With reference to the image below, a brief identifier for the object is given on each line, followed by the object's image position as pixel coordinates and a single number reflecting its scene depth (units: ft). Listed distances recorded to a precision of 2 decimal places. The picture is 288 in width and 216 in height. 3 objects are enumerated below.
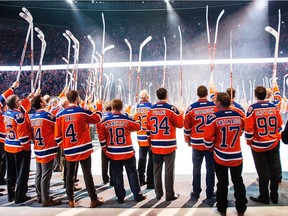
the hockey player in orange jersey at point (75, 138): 9.97
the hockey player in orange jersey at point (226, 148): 8.93
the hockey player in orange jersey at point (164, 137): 10.59
